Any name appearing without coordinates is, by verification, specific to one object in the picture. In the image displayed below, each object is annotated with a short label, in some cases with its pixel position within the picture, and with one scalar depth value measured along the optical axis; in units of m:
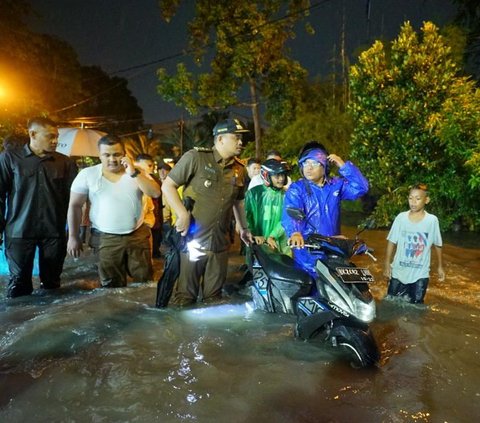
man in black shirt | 4.68
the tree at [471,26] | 13.94
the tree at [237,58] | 17.31
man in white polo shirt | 4.62
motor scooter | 3.08
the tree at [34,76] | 14.50
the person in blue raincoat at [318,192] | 3.87
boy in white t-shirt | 4.84
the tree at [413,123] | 9.28
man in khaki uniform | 4.06
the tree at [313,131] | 18.84
